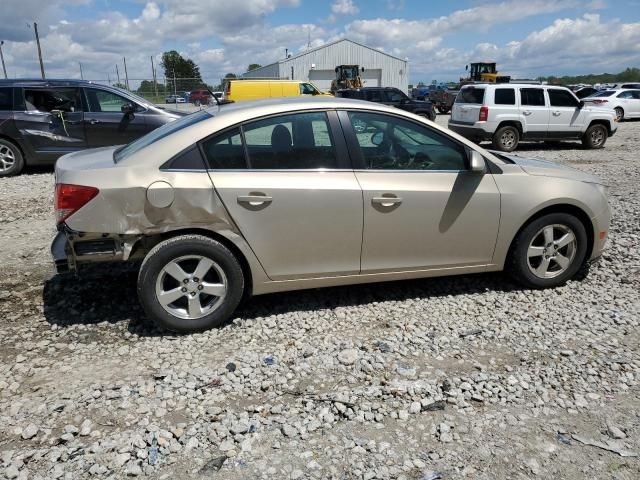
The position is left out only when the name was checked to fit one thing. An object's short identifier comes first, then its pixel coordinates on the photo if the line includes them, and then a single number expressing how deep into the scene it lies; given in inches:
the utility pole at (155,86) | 1393.9
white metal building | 2221.9
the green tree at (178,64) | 2679.6
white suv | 541.3
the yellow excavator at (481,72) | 1417.3
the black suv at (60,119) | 370.0
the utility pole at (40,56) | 1460.4
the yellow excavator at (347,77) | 1519.4
